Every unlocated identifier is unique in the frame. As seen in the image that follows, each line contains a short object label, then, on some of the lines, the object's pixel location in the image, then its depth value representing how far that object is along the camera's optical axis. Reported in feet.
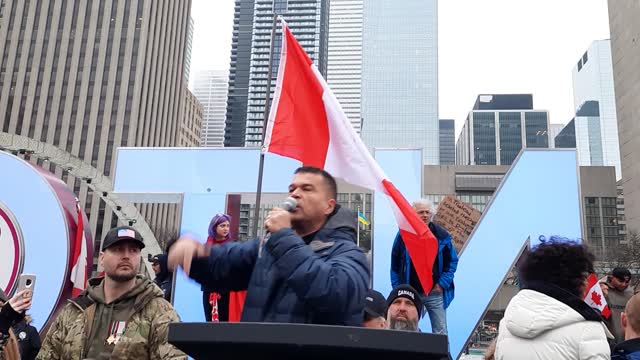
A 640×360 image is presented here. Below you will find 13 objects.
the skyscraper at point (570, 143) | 646.98
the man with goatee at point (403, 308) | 15.42
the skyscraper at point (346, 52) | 606.55
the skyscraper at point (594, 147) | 650.84
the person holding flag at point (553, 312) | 9.39
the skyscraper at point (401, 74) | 542.98
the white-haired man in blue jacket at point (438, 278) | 19.57
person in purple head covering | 19.15
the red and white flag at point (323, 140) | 10.32
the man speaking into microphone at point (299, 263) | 6.18
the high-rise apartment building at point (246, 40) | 485.15
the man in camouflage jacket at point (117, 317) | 11.27
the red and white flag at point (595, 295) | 22.65
